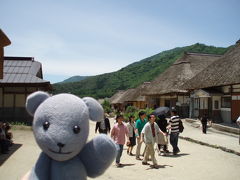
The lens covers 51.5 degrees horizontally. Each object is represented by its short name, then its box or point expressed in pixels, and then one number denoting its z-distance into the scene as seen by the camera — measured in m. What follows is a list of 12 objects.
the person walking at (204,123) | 14.90
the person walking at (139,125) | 8.19
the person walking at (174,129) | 8.89
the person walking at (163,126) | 9.15
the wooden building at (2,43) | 9.70
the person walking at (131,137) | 8.99
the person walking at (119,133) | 7.22
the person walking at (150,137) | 7.11
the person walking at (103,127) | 10.33
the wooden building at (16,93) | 16.81
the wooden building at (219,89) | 16.80
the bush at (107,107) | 35.04
